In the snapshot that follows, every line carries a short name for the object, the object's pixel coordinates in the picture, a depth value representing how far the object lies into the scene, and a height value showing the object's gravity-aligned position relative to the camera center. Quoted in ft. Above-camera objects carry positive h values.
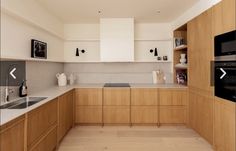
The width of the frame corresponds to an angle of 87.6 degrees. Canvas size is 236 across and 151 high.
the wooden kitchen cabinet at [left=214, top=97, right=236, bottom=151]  4.82 -2.07
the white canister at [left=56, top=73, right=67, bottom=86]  9.24 -0.25
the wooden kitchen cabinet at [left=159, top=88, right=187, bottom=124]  8.33 -2.08
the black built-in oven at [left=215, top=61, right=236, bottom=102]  4.77 -0.18
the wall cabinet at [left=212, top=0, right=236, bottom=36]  4.72 +2.43
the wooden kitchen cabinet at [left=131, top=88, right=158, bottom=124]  8.42 -2.09
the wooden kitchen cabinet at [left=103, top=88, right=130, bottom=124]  8.48 -1.89
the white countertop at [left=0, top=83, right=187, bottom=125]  3.56 -0.99
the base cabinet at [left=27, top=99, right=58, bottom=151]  4.20 -1.85
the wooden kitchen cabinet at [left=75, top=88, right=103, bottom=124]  8.51 -2.04
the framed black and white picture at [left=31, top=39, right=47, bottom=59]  6.43 +1.49
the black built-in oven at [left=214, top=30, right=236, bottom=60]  4.70 +1.22
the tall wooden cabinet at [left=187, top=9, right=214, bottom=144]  6.08 +0.08
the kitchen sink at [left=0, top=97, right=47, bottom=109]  4.80 -1.16
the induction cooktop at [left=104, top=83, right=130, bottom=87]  9.13 -0.70
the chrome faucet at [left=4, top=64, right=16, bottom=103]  5.32 -0.69
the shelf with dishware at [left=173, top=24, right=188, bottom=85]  8.92 +1.50
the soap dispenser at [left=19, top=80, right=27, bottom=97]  5.99 -0.70
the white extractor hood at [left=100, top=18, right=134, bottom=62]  9.13 +2.72
